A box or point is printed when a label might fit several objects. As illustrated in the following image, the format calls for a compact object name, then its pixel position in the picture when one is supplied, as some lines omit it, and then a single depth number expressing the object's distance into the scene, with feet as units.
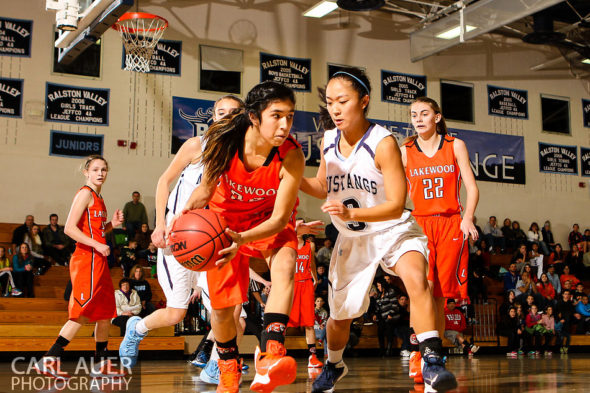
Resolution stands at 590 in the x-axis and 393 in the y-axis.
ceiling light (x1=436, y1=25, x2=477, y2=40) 49.33
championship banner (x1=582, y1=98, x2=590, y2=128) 65.26
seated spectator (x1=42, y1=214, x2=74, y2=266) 40.96
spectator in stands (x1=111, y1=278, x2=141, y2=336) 32.37
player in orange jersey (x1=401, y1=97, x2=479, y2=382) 16.46
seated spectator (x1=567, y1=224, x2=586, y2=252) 59.41
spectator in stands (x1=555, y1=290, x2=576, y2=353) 41.91
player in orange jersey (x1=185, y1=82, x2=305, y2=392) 11.52
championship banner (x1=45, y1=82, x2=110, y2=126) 46.06
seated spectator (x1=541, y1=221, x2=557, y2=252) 58.39
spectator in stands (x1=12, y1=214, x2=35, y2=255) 40.60
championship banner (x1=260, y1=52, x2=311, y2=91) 52.54
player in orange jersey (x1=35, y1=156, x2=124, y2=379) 17.71
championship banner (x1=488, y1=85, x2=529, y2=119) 60.95
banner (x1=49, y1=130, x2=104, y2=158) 46.01
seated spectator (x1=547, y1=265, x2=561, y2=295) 49.10
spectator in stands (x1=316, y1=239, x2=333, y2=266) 43.63
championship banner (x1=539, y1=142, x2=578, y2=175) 62.23
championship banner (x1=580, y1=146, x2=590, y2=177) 64.13
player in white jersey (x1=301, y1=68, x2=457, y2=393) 12.53
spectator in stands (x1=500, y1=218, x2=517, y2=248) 56.13
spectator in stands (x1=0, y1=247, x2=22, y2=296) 36.19
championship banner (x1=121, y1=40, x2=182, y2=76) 49.06
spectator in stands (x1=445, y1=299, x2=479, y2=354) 34.81
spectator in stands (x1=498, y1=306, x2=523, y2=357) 39.68
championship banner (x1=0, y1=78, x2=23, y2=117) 44.78
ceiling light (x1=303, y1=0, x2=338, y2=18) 50.14
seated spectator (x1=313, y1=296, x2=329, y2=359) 33.40
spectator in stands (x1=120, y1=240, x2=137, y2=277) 39.04
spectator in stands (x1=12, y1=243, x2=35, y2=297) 36.96
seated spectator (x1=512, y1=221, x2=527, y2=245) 55.01
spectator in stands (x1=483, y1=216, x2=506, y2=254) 53.78
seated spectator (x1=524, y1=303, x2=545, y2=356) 39.96
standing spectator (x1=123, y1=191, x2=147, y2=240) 45.24
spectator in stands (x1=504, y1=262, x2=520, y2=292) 47.29
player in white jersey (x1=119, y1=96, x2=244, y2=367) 16.92
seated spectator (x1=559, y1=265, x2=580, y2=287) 49.88
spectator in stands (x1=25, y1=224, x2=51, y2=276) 39.39
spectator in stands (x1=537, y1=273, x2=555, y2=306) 46.91
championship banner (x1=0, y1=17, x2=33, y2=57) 45.01
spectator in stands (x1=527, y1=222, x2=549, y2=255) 55.67
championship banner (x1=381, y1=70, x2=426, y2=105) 57.00
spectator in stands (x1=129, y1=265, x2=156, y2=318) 33.89
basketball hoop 37.11
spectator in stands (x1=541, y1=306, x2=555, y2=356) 40.81
